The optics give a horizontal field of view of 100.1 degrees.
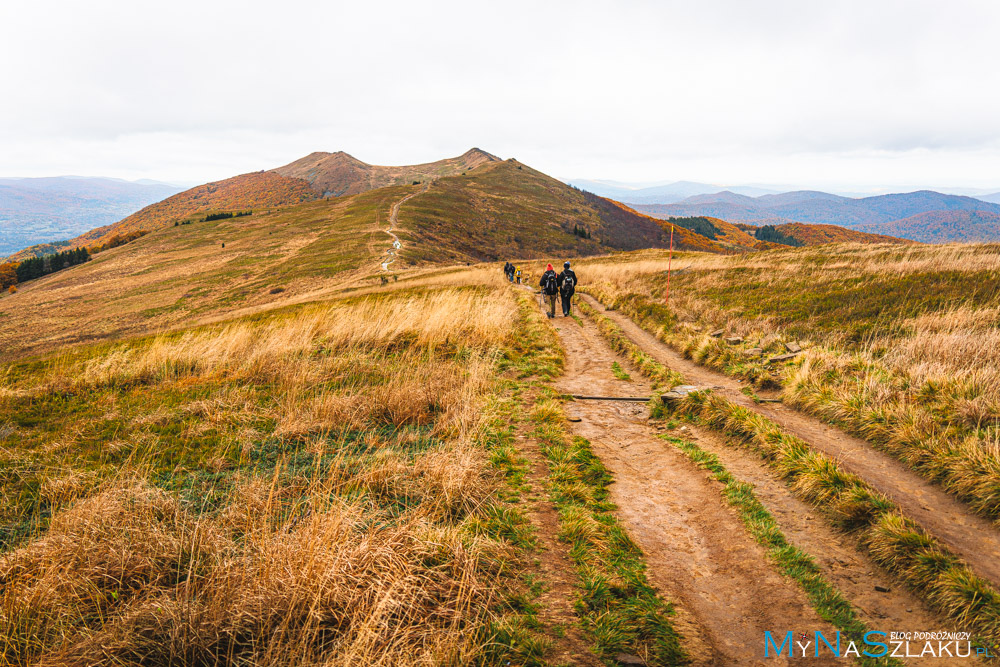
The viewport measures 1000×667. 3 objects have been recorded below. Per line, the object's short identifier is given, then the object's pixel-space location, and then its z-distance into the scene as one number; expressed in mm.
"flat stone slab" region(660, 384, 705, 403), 8250
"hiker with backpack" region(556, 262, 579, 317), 18423
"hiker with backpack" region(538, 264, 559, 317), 18609
